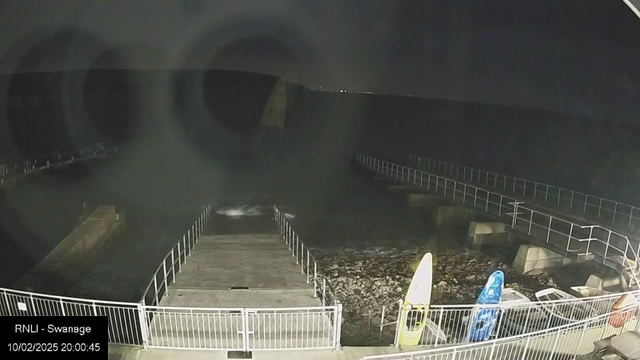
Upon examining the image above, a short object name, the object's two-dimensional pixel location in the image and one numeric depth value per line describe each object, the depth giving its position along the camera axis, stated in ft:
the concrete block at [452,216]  59.57
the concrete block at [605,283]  34.07
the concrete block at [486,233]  51.57
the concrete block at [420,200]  70.85
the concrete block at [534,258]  43.83
